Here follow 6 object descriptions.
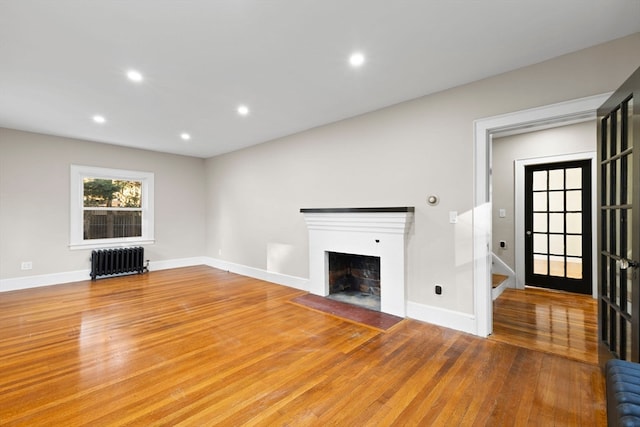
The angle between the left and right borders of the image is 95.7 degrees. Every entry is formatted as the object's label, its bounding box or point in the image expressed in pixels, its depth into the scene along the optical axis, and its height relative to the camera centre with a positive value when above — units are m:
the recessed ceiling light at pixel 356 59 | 2.54 +1.39
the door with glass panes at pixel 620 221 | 1.74 -0.05
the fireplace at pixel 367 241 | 3.52 -0.37
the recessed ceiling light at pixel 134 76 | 2.81 +1.38
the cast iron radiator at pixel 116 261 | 5.42 -0.92
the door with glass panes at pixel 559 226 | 4.33 -0.19
